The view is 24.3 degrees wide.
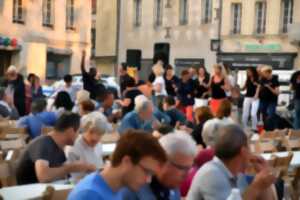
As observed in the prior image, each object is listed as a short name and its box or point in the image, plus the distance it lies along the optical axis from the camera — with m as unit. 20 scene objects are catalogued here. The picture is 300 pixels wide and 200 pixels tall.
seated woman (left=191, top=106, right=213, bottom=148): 8.94
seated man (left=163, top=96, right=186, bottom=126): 13.27
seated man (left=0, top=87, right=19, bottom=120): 13.50
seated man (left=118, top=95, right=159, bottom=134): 10.15
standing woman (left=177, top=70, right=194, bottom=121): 17.78
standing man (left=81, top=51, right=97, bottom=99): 17.53
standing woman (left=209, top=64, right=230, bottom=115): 16.58
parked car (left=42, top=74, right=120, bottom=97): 23.46
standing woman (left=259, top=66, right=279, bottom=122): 17.69
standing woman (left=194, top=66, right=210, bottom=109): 17.89
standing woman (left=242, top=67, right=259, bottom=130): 18.12
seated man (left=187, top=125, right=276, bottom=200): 4.89
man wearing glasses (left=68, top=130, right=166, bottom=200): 3.65
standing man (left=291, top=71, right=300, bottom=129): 17.25
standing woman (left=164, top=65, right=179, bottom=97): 18.50
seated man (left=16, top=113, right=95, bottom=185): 6.71
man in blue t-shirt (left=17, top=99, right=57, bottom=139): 11.25
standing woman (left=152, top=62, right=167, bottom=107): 17.36
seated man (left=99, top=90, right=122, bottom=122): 12.73
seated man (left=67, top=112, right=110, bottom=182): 7.12
